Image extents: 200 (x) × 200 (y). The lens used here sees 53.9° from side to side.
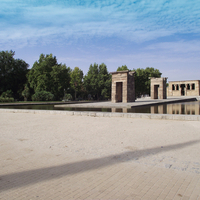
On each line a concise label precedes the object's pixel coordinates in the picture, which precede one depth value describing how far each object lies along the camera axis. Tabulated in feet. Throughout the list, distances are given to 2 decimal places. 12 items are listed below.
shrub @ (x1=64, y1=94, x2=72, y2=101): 127.54
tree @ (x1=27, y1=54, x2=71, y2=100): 122.83
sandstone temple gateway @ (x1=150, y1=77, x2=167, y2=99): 120.98
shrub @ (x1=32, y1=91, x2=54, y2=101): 112.06
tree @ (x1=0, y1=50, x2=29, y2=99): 131.23
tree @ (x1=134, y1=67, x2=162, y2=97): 172.76
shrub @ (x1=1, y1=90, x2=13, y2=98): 114.44
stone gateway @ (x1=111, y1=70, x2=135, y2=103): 79.05
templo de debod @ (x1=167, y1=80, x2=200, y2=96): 176.66
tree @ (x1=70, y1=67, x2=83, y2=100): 166.50
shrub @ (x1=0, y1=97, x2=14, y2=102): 102.49
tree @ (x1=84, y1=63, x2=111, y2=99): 166.66
